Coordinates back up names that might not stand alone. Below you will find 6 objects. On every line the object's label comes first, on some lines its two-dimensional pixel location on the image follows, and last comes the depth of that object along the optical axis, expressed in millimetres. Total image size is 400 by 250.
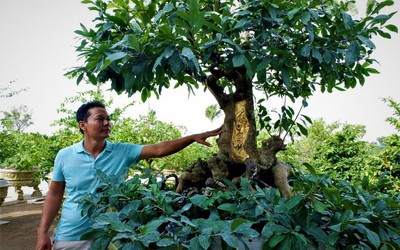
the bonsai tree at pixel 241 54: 951
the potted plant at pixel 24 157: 4008
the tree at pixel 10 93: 7201
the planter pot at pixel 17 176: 6037
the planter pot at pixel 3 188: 4926
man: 1465
